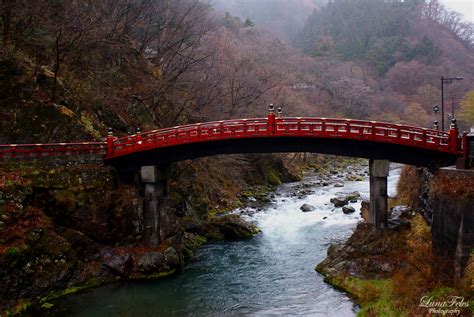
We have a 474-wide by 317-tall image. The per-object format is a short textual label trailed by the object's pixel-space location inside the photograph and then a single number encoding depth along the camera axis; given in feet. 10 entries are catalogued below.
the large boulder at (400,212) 75.63
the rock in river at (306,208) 113.09
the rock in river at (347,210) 107.86
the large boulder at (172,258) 71.61
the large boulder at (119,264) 67.15
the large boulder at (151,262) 68.64
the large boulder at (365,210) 90.14
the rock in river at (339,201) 115.15
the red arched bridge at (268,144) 66.33
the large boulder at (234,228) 91.09
